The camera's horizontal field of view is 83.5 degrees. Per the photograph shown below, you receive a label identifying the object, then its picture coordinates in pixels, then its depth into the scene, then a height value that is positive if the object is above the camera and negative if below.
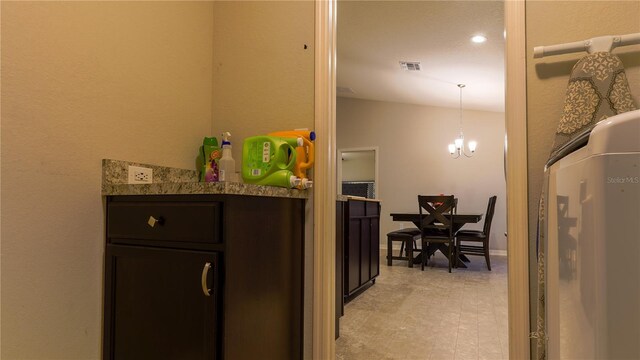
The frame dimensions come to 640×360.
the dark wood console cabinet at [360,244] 2.79 -0.46
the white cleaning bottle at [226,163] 1.50 +0.11
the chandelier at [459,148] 5.75 +0.74
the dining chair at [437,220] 4.55 -0.39
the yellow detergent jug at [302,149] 1.40 +0.16
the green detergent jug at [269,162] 1.34 +0.11
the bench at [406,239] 4.66 -0.63
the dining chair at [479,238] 4.64 -0.60
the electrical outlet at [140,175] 1.37 +0.05
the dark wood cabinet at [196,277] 1.00 -0.27
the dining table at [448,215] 4.58 -0.41
